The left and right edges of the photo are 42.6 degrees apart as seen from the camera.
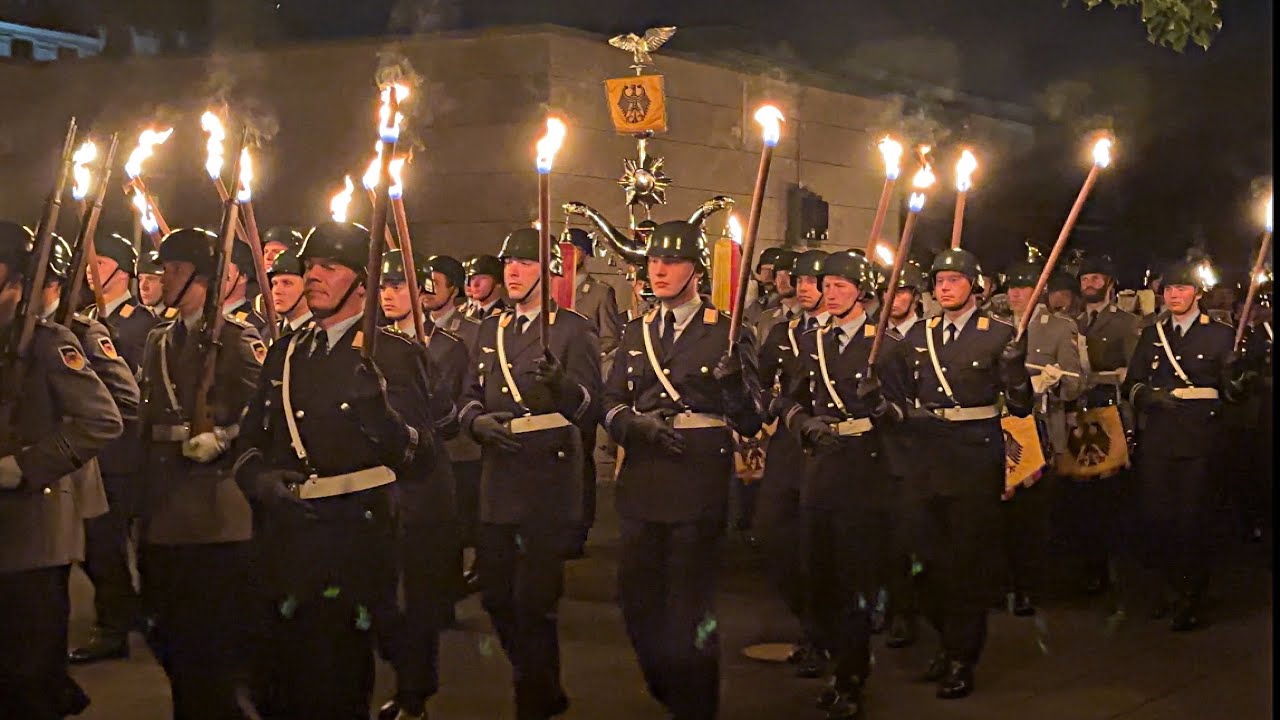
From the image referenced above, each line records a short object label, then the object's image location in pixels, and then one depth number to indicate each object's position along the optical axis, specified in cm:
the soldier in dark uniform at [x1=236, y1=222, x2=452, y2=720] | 584
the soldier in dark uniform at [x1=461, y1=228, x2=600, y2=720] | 720
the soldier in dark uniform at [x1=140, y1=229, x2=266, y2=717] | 638
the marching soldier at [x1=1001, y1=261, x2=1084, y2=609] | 1105
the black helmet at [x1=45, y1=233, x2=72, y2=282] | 649
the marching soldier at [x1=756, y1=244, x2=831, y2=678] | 862
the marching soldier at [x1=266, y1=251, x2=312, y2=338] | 723
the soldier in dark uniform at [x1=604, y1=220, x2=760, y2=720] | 699
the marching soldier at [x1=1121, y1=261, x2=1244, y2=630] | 1038
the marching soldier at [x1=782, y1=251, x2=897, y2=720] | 758
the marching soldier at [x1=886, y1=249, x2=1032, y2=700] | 816
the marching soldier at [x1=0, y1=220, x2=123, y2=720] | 579
